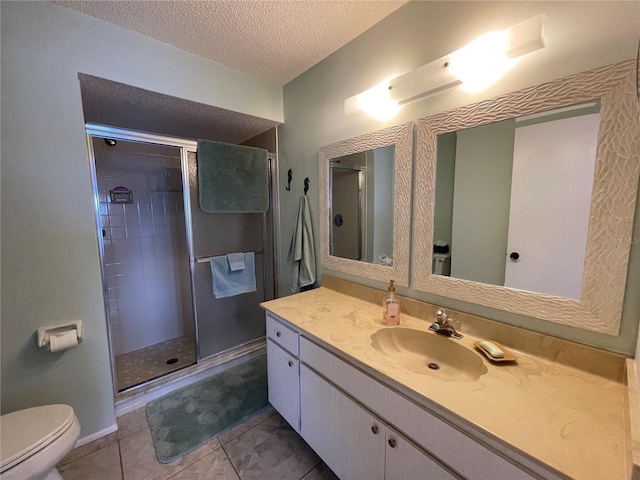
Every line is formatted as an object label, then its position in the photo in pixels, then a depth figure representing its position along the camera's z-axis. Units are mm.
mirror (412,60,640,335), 809
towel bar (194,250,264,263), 2125
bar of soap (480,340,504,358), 954
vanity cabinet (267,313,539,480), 731
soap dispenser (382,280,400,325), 1287
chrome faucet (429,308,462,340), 1154
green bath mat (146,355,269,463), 1515
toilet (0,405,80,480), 960
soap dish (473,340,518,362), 942
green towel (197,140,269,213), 1962
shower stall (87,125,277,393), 2156
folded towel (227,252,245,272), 2225
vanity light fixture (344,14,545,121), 921
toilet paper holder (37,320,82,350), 1337
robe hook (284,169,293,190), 2175
